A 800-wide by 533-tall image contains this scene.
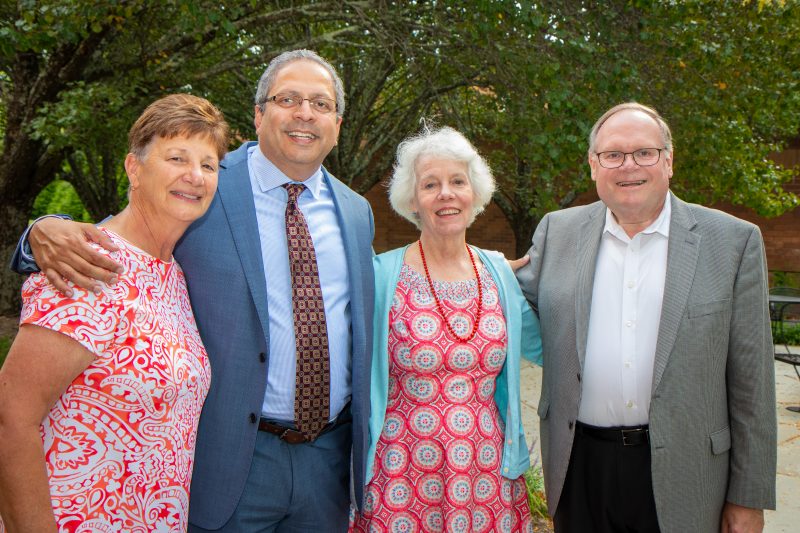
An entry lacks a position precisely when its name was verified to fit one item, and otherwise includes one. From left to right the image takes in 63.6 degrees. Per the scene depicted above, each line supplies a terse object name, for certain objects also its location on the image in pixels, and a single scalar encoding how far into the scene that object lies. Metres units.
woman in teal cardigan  2.74
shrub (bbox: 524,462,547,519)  4.75
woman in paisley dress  1.78
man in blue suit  2.35
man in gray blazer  2.48
